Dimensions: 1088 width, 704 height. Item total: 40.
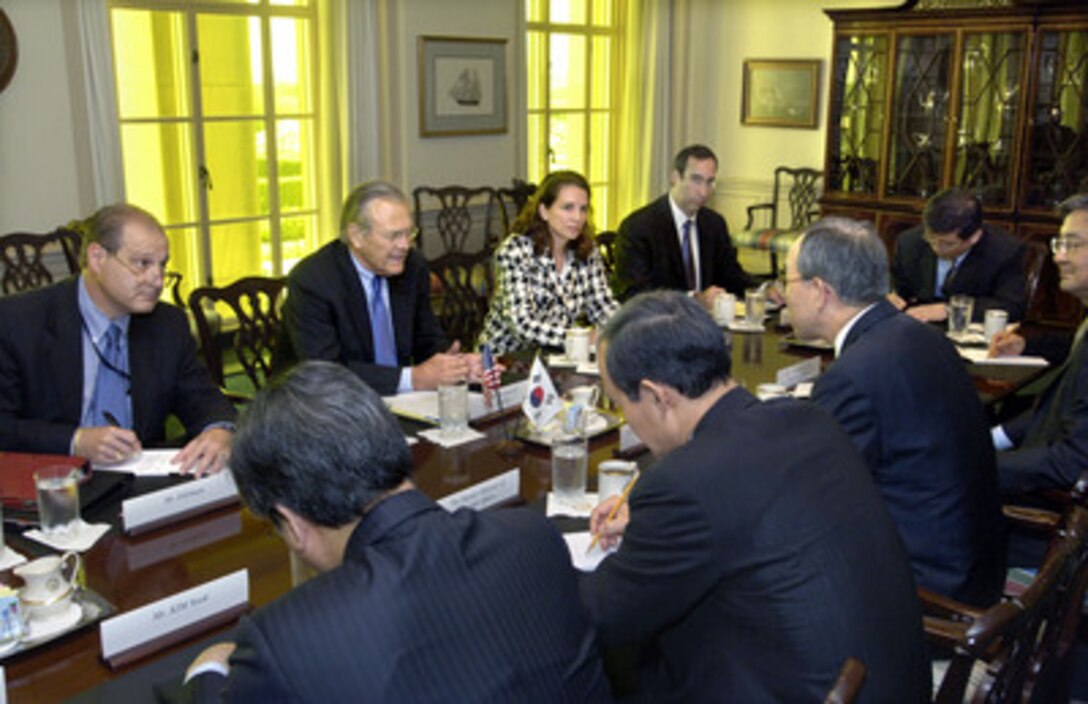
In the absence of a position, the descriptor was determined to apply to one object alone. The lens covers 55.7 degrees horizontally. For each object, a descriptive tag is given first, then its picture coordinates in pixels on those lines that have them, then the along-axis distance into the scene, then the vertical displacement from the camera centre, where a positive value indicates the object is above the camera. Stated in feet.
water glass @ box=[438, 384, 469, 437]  8.23 -2.08
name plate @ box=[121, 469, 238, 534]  6.43 -2.29
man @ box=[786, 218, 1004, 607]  6.94 -1.98
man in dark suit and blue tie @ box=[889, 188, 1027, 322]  13.07 -1.49
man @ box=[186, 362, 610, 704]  3.62 -1.64
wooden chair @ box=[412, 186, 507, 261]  22.16 -1.60
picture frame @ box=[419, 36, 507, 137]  21.70 +1.27
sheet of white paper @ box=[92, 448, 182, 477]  7.36 -2.28
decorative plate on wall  16.08 +1.42
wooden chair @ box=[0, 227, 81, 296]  15.71 -1.76
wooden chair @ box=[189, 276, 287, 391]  10.77 -1.93
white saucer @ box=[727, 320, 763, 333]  12.30 -2.12
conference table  4.93 -2.41
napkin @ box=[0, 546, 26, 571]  5.92 -2.37
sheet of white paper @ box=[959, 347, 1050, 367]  10.98 -2.24
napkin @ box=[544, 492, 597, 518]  6.84 -2.39
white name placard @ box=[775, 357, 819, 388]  9.93 -2.18
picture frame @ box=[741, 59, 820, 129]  26.27 +1.39
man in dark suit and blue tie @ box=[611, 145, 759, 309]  14.43 -1.25
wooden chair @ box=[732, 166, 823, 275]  25.86 -1.72
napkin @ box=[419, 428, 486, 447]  8.16 -2.30
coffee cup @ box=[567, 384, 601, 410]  8.56 -2.08
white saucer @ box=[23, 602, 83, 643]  5.15 -2.41
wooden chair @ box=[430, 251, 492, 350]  13.10 -1.90
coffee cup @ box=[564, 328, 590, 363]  10.57 -2.01
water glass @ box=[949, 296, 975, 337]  12.10 -1.93
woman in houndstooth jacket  12.21 -1.48
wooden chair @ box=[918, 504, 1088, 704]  4.81 -2.50
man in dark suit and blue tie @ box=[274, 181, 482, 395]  10.11 -1.50
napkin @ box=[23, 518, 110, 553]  6.21 -2.37
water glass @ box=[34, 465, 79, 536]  6.28 -2.14
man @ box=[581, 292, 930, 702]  4.68 -1.92
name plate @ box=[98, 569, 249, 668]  5.02 -2.38
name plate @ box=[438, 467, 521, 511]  6.72 -2.28
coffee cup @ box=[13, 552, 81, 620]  5.27 -2.28
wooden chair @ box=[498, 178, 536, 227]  22.67 -1.10
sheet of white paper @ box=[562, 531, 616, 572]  6.02 -2.39
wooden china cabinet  21.53 +0.79
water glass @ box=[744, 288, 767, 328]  12.42 -1.91
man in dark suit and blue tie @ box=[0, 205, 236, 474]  8.27 -1.70
